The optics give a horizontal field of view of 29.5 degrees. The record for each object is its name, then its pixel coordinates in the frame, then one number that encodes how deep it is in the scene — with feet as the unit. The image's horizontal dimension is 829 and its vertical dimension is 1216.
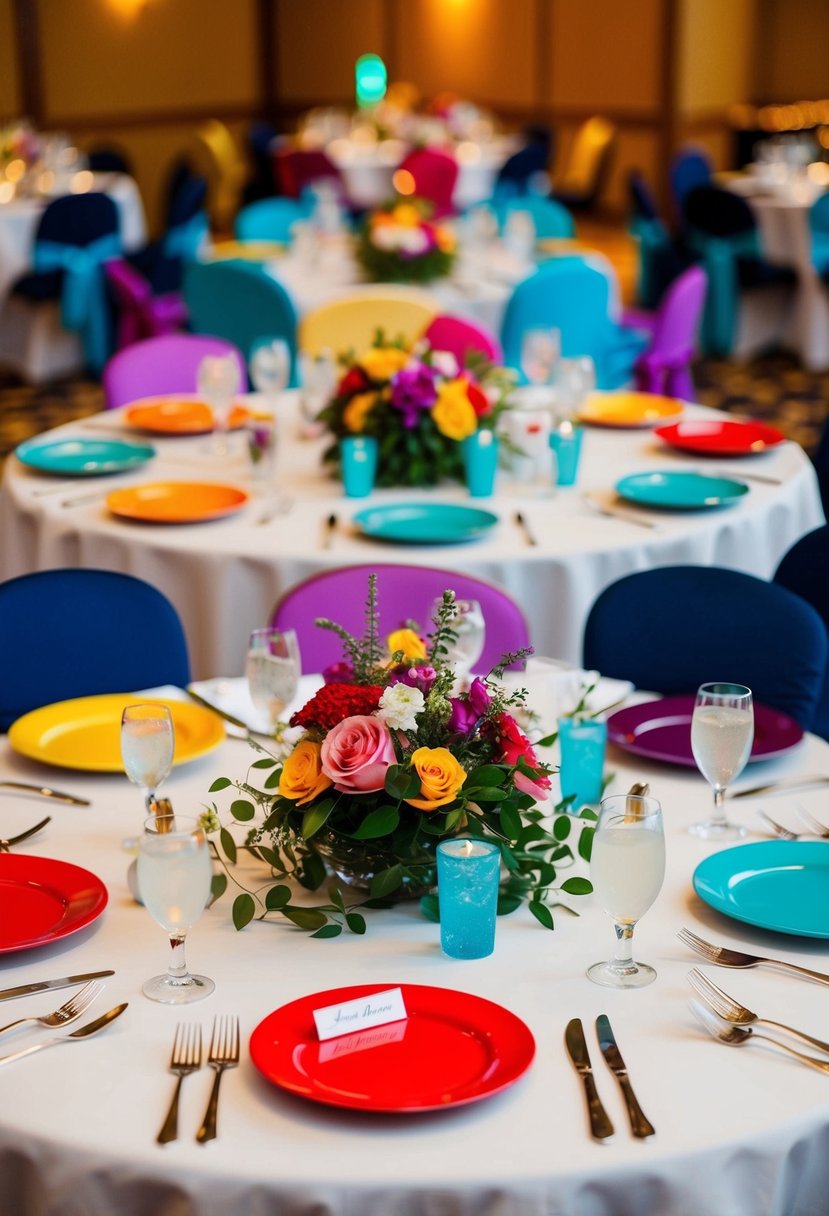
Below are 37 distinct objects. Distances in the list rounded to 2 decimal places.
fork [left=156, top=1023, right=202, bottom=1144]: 4.64
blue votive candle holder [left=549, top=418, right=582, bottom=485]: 11.94
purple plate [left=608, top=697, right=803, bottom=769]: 7.48
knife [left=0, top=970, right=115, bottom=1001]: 5.39
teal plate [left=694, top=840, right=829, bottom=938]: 5.86
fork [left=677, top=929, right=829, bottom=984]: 5.52
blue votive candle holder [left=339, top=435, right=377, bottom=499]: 11.92
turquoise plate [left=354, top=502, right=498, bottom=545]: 10.98
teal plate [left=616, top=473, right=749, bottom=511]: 11.68
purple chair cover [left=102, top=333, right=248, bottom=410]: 15.87
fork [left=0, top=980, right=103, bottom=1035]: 5.20
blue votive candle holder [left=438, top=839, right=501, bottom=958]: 5.50
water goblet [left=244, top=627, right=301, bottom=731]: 7.34
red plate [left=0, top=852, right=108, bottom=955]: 5.75
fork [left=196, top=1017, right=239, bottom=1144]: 4.71
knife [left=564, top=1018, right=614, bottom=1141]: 4.60
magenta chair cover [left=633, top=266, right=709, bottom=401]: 19.13
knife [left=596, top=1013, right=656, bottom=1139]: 4.60
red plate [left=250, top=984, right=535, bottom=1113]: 4.70
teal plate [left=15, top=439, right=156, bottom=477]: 12.64
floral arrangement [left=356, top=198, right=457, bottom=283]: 21.39
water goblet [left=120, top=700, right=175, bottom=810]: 6.25
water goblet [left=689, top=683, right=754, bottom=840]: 6.37
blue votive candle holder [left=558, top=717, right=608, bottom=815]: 6.87
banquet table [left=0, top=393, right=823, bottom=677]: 10.91
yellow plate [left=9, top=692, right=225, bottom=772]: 7.39
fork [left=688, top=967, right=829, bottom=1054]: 5.09
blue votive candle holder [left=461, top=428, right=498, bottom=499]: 11.99
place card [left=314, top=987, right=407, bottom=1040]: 5.02
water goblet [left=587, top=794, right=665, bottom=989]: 5.18
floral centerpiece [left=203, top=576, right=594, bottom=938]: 5.59
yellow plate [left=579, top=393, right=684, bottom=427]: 14.12
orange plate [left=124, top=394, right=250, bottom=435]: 13.91
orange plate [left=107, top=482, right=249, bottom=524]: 11.55
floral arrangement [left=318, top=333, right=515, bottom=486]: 11.91
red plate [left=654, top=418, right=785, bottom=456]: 13.06
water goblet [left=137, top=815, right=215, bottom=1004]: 4.97
